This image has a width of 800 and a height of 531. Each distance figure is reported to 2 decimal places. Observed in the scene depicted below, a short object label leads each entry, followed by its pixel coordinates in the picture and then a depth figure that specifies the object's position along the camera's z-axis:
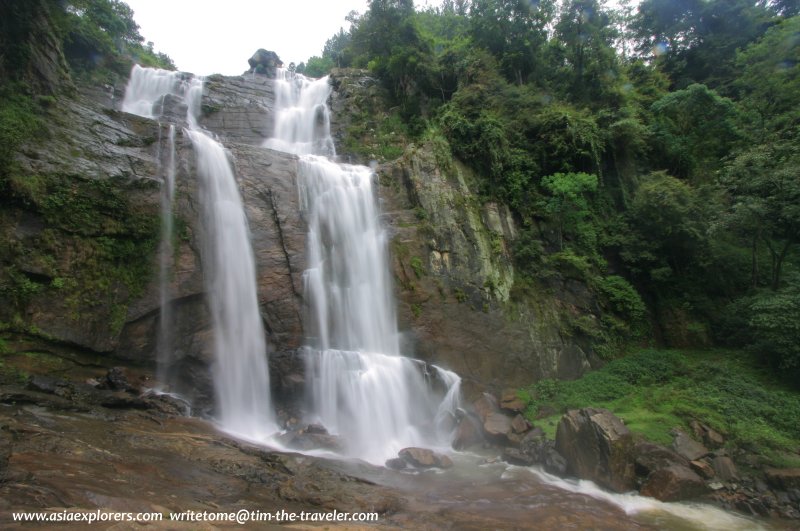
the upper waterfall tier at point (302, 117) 20.83
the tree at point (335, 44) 52.01
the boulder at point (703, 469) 9.17
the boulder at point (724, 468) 9.16
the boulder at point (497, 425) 11.41
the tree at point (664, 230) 16.00
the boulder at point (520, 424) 11.55
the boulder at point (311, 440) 9.82
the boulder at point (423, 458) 9.73
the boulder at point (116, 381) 9.38
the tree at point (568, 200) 16.61
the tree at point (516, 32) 22.84
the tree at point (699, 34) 24.11
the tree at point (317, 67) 43.47
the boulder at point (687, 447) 9.67
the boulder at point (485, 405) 12.44
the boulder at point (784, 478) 8.70
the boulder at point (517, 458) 10.23
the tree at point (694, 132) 19.22
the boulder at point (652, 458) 9.19
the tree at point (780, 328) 12.05
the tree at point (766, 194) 13.12
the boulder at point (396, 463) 9.70
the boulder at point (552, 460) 9.60
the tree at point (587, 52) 21.09
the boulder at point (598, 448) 9.02
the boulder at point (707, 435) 10.18
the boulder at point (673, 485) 8.54
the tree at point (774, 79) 17.30
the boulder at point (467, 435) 11.45
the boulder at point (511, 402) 12.73
